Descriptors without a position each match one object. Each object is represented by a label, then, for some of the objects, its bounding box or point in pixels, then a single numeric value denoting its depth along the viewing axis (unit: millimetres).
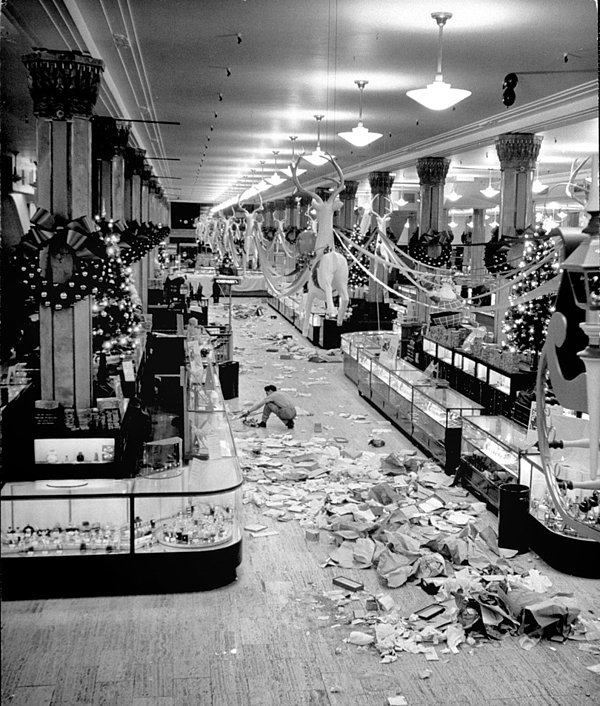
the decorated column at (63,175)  9367
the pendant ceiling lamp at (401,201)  33625
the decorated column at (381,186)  24906
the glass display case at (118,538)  7855
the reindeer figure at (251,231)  20328
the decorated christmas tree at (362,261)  19422
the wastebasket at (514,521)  9055
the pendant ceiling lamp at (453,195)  26109
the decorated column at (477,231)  37875
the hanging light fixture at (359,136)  11570
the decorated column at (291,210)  40750
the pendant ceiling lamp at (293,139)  18959
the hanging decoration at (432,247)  20109
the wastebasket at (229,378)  17125
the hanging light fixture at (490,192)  24422
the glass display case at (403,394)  14293
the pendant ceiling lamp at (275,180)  19316
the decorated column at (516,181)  15625
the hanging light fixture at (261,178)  26158
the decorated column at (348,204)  28738
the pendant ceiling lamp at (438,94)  8320
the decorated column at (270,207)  47597
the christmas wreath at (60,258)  9289
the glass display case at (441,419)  12008
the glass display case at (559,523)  8425
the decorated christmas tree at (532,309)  13273
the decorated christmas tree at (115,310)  11977
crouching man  14406
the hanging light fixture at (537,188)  20156
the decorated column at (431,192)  20469
